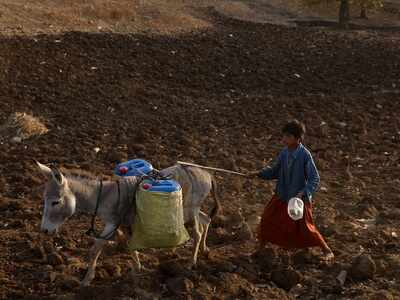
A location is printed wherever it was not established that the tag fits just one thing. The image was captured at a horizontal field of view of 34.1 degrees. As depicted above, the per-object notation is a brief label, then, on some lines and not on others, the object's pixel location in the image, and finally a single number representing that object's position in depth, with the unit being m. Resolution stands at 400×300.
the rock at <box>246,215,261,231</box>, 7.51
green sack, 5.64
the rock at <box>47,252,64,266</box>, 6.34
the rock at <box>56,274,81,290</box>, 5.88
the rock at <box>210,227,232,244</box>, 7.14
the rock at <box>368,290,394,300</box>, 5.68
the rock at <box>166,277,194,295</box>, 5.74
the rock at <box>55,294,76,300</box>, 5.57
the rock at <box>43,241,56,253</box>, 6.61
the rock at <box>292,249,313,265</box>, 6.61
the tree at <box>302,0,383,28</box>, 25.97
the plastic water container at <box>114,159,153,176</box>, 5.98
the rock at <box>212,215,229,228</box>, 7.49
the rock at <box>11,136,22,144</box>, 10.38
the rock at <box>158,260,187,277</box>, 6.07
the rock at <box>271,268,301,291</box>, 6.10
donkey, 5.40
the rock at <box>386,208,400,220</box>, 8.04
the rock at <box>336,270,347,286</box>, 6.12
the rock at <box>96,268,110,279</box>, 6.00
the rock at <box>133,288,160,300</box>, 5.70
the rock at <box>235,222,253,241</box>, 7.14
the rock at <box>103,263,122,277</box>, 6.12
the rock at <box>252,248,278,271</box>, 6.39
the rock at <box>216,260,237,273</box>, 6.23
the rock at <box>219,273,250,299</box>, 5.84
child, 6.27
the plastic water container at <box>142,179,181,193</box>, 5.62
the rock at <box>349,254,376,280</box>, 6.19
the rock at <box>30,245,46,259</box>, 6.53
